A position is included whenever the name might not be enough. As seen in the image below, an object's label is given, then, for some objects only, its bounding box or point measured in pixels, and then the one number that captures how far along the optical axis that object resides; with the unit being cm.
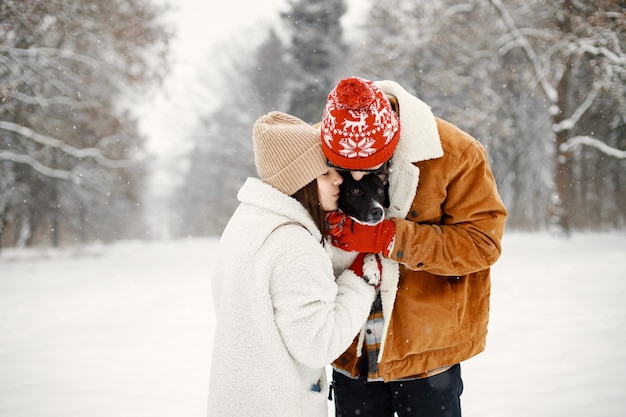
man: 170
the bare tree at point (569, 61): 802
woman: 152
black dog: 177
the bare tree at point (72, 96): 829
